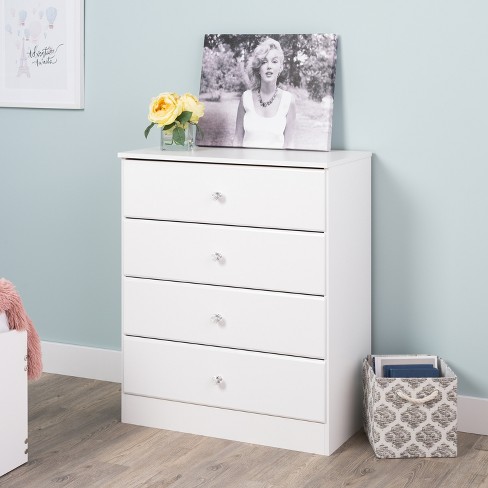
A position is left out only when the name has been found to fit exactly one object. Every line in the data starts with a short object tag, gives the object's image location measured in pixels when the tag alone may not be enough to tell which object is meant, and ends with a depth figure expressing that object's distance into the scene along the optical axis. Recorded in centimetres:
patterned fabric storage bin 258
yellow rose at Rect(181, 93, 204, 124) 282
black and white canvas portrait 283
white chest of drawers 257
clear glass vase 285
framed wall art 322
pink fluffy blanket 245
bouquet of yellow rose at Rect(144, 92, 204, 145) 280
